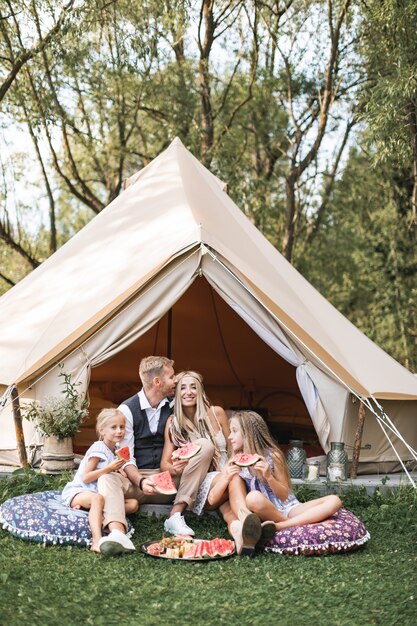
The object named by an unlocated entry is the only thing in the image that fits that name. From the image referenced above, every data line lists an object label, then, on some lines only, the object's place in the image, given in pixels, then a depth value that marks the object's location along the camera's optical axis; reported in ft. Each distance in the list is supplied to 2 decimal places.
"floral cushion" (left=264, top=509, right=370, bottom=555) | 15.34
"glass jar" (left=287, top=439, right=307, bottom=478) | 20.99
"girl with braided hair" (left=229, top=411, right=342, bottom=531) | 15.64
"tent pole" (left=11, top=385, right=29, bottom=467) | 21.24
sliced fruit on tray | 14.97
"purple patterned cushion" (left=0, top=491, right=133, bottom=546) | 15.72
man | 16.02
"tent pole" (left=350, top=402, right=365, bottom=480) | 21.09
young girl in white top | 16.07
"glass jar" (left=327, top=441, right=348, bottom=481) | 20.59
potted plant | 20.10
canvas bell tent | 21.11
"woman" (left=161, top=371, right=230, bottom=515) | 18.07
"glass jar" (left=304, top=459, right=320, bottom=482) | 20.65
